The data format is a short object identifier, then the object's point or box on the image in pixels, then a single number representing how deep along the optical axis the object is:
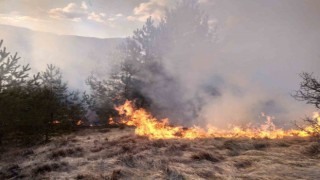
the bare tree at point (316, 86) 12.48
